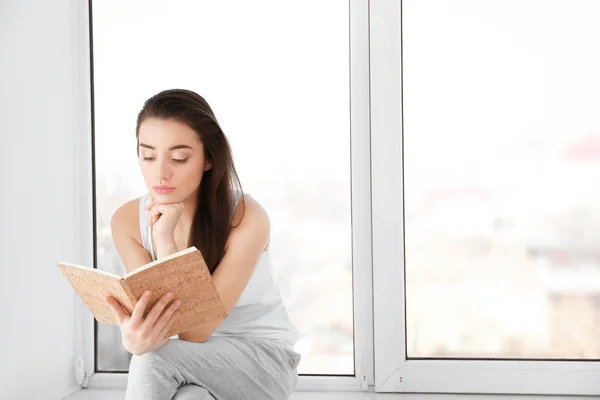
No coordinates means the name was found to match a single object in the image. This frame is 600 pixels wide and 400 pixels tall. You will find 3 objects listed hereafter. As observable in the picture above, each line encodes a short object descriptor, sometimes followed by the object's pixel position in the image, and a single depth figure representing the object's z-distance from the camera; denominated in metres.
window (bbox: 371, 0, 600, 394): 2.05
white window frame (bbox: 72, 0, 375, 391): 2.10
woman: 1.41
